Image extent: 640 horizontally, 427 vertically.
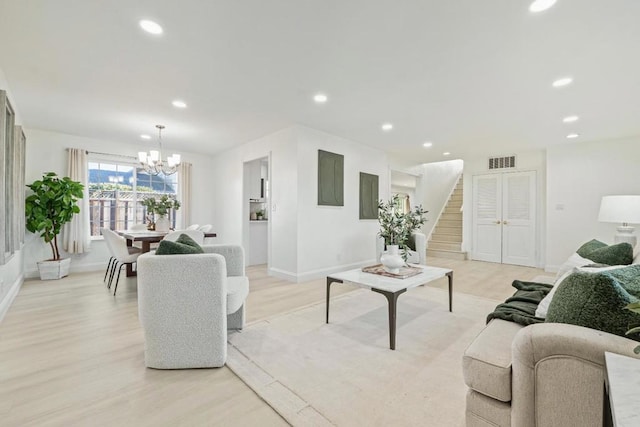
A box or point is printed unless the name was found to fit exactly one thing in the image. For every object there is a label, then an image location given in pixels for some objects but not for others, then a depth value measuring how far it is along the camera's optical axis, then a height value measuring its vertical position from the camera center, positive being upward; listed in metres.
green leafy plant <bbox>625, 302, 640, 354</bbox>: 0.69 -0.23
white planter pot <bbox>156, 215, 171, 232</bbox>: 4.52 -0.19
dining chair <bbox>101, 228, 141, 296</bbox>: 3.72 -0.47
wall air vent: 6.32 +1.19
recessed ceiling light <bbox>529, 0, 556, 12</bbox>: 1.82 +1.36
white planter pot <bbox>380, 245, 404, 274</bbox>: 2.96 -0.50
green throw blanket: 1.68 -0.61
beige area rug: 1.57 -1.08
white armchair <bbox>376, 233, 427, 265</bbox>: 4.72 -0.63
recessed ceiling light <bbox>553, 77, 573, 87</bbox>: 2.86 +1.36
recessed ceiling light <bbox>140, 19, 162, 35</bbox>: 2.07 +1.38
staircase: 7.33 -0.52
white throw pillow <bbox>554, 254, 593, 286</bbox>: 2.43 -0.43
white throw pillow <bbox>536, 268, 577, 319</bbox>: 1.59 -0.52
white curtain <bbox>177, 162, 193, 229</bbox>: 6.21 +0.39
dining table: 3.66 -0.33
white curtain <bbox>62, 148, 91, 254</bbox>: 5.01 -0.15
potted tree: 4.43 +0.01
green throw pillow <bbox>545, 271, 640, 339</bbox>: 1.06 -0.35
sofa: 0.99 -0.63
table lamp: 4.03 +0.04
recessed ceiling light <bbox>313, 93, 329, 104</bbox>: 3.34 +1.38
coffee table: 2.27 -0.62
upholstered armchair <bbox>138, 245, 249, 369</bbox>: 1.94 -0.67
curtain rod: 5.26 +1.09
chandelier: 4.40 +0.80
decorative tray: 2.84 -0.61
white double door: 6.07 -0.07
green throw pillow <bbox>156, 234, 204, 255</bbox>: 2.10 -0.28
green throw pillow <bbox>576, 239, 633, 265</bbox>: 2.48 -0.35
